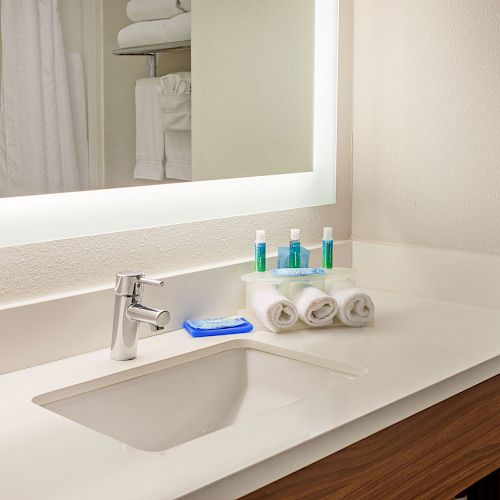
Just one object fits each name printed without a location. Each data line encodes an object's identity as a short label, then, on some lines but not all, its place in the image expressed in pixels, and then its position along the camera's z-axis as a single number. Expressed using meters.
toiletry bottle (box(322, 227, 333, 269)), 1.75
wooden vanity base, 1.10
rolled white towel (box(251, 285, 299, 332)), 1.57
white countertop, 0.96
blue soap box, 1.57
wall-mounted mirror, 1.38
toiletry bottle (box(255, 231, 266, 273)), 1.69
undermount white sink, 1.32
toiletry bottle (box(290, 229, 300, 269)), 1.72
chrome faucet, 1.39
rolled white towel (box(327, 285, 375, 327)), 1.62
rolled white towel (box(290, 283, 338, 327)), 1.60
